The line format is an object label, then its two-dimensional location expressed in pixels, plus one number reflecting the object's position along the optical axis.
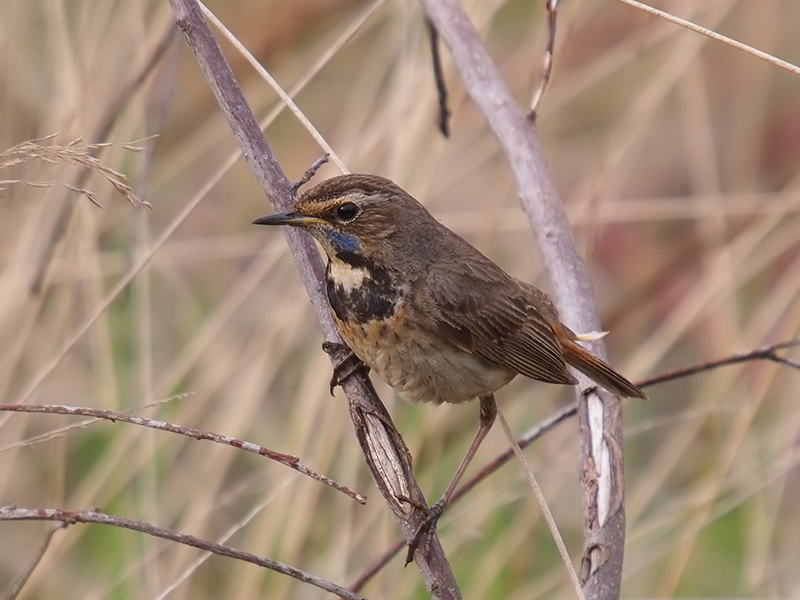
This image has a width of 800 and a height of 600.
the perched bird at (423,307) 6.27
